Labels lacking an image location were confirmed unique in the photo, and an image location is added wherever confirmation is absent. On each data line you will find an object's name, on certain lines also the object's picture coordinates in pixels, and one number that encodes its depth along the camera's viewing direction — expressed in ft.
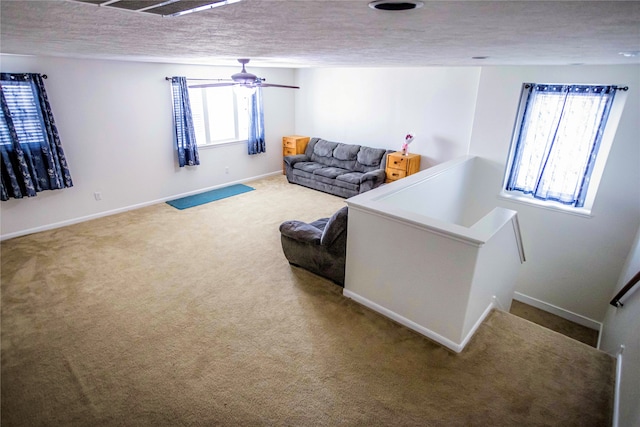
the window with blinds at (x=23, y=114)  12.96
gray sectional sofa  19.43
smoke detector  2.50
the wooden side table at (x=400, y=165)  18.71
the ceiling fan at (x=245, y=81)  13.79
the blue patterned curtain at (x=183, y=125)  17.69
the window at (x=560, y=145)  13.09
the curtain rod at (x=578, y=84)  12.08
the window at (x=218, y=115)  19.42
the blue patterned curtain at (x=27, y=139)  13.01
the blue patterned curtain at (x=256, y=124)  21.74
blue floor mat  18.61
